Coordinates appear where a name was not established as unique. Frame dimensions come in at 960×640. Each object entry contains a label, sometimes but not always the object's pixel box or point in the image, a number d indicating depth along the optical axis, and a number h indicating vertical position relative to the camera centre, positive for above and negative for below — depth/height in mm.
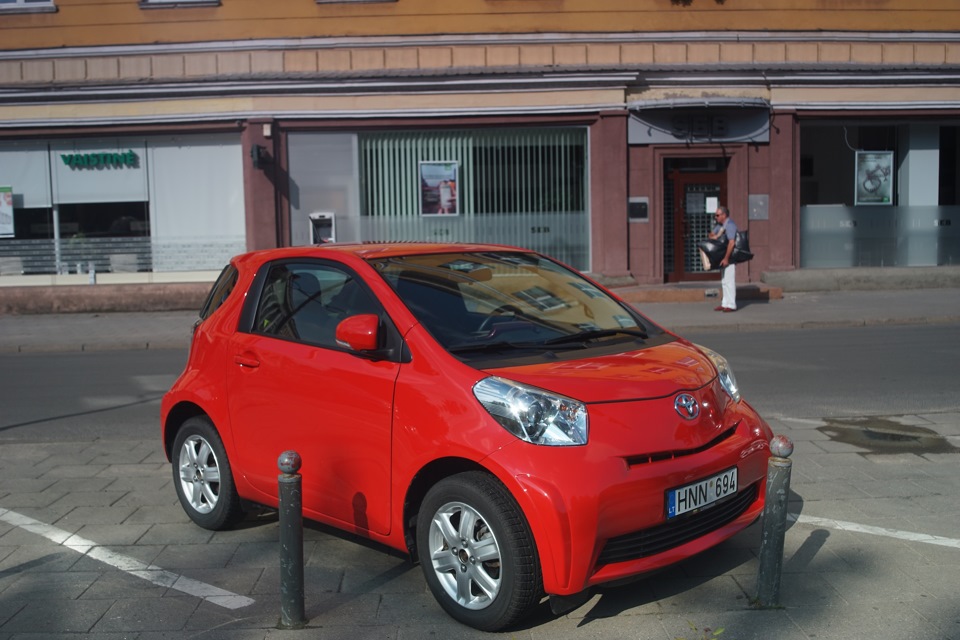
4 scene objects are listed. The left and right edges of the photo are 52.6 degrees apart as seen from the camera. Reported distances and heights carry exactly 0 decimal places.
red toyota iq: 3908 -791
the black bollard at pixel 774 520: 4113 -1198
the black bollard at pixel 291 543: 4008 -1230
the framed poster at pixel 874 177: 20281 +1220
